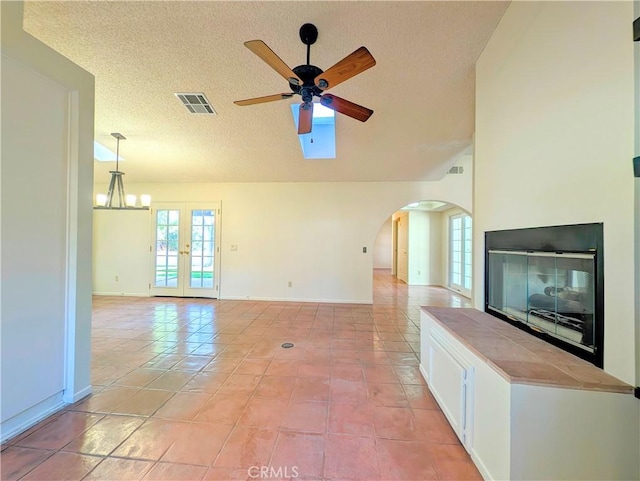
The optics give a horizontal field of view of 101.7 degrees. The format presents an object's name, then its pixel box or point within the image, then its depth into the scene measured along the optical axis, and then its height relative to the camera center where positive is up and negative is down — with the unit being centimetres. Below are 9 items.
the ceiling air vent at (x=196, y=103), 329 +183
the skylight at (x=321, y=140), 452 +183
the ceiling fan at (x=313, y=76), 182 +127
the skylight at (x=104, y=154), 514 +173
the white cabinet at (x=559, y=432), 110 -82
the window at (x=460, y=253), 666 -22
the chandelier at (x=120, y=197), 400 +71
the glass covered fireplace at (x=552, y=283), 128 -24
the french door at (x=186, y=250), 591 -18
